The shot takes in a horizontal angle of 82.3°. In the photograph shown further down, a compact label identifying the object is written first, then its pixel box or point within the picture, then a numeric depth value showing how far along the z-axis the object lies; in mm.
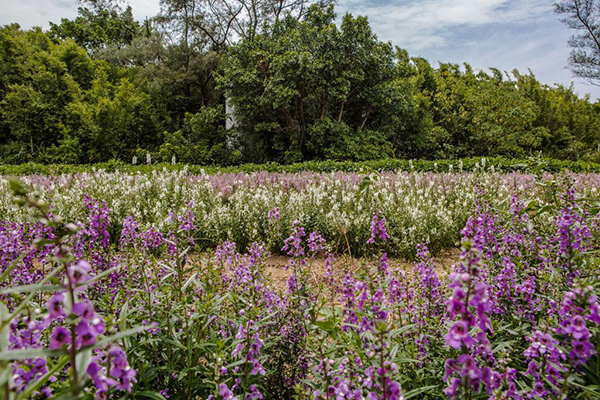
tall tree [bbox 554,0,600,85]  22217
